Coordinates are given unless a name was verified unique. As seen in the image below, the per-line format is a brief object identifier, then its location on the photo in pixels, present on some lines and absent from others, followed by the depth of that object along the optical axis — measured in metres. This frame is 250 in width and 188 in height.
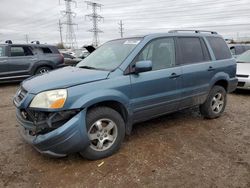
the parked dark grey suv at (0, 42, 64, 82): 7.38
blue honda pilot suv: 2.36
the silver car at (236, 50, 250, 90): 5.80
